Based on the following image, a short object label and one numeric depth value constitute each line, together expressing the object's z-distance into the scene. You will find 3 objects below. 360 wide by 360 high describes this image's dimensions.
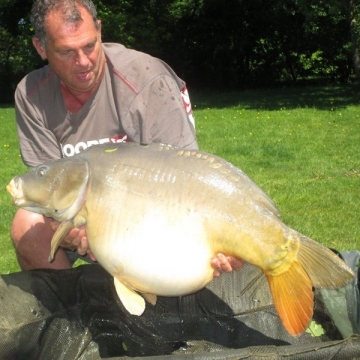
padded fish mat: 2.03
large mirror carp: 1.57
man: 2.08
